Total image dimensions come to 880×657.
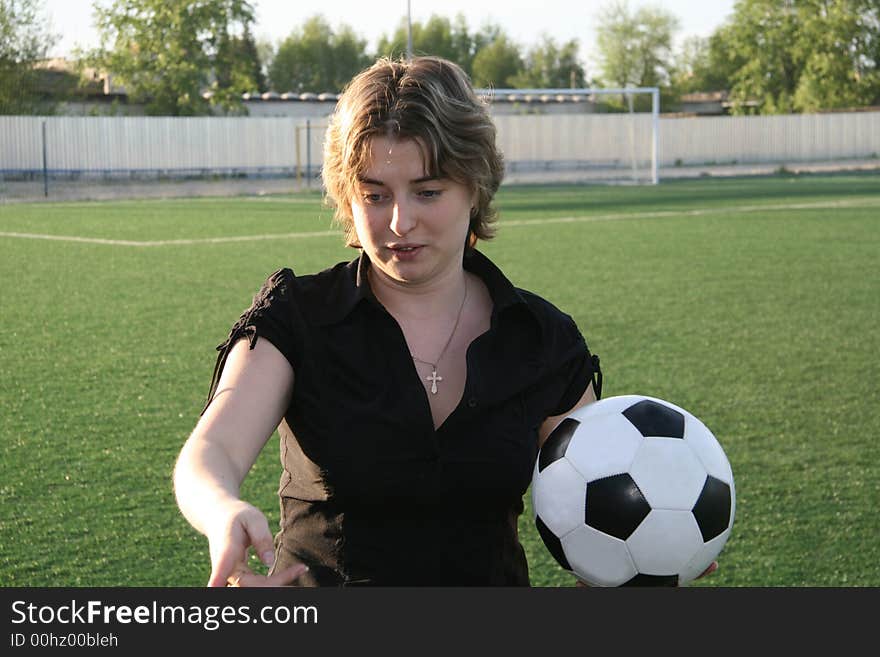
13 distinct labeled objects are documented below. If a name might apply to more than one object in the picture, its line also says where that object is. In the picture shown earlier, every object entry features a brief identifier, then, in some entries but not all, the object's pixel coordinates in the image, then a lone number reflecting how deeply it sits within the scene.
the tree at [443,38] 98.94
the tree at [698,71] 82.25
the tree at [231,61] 45.53
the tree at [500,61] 93.50
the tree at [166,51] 43.69
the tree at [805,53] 58.09
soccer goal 40.12
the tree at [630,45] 79.75
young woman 2.37
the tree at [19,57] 40.47
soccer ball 2.51
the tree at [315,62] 90.62
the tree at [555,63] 94.25
